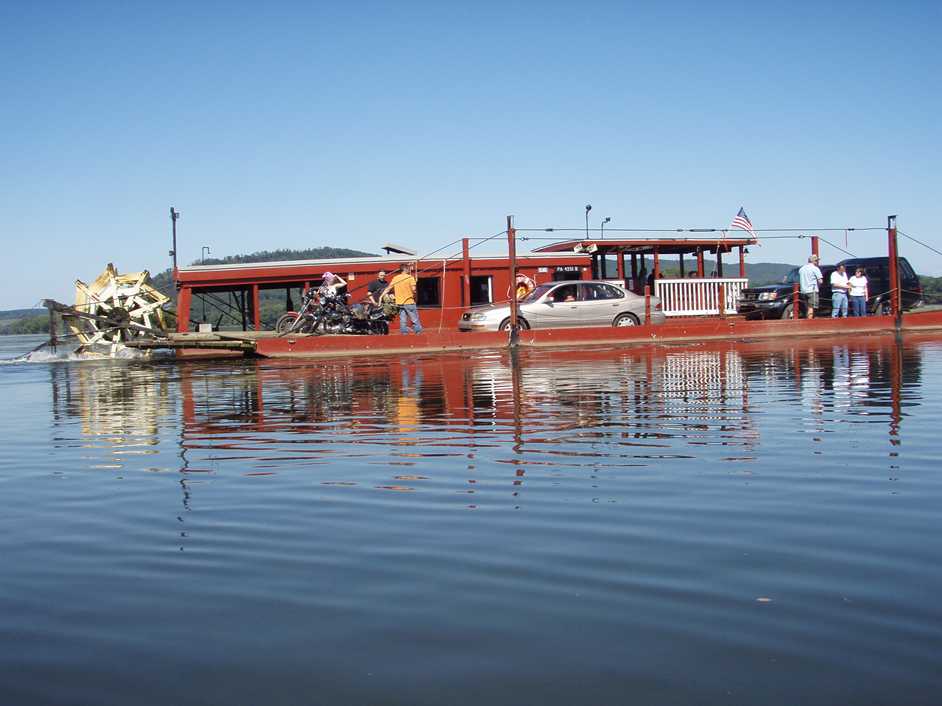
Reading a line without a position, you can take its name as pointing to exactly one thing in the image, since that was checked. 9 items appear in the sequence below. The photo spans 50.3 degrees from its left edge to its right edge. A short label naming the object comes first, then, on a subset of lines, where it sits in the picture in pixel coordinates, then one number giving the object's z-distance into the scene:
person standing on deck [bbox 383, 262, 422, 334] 23.11
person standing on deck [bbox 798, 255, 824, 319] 25.12
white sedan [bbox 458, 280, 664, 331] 24.05
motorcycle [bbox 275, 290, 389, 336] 24.28
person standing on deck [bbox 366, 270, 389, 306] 24.99
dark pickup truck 28.06
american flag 28.83
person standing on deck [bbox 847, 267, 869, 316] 25.61
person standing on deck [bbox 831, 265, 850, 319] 25.41
